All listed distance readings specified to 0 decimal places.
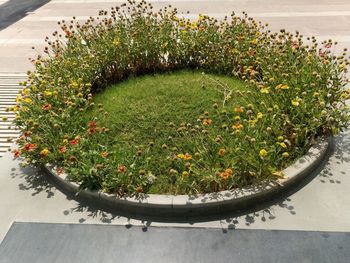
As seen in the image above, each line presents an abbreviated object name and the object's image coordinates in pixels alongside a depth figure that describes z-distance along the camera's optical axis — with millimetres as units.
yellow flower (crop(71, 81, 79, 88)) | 4902
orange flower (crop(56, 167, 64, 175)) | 4039
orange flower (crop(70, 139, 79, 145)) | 3988
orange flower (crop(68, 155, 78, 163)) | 3821
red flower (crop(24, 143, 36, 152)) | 3957
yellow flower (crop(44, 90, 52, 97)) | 4641
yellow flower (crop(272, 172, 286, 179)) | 3754
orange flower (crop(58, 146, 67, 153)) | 3918
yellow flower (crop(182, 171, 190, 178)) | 3577
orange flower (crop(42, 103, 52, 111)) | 4394
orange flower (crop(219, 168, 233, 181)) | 3518
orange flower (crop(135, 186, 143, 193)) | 3645
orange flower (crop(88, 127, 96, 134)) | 4042
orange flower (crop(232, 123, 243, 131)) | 3802
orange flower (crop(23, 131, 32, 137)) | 4031
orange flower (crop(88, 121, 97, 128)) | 4117
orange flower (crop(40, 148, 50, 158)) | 3798
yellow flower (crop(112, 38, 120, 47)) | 5802
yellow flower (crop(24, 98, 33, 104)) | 4559
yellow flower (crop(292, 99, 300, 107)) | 4136
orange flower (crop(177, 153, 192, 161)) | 3650
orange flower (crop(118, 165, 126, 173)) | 3604
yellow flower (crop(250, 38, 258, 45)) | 5644
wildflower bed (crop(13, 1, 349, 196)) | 3807
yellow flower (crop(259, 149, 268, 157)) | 3514
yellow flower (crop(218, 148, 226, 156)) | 3514
